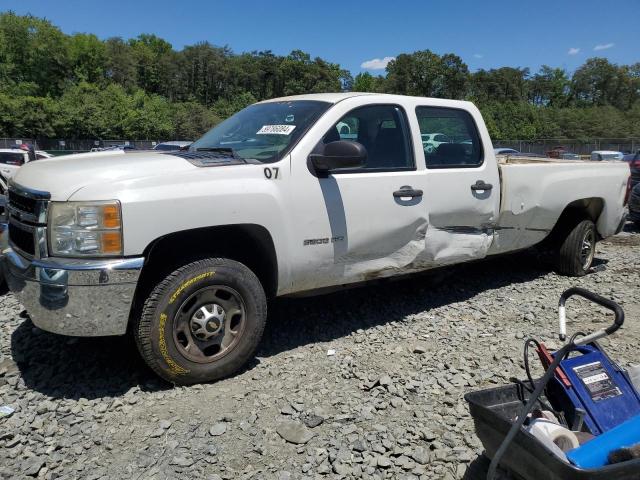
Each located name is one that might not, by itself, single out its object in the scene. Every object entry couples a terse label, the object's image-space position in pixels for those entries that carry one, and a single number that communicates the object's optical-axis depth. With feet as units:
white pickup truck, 9.99
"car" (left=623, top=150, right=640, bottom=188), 39.91
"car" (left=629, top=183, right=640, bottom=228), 32.65
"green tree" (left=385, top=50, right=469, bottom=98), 277.23
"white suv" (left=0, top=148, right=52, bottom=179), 63.57
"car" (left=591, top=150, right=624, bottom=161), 112.68
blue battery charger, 8.09
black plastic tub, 6.19
